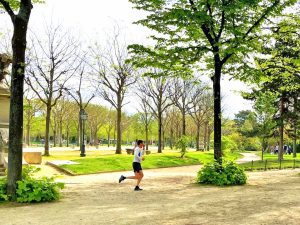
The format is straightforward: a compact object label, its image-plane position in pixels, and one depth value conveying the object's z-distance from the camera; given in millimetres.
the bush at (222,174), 13953
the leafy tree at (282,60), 15595
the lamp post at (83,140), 30359
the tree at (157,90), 43266
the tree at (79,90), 40481
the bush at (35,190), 9816
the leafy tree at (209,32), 13500
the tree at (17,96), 10094
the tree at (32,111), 49384
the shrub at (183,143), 32519
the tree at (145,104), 48756
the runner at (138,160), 13086
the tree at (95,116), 64156
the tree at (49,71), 33750
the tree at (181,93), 47062
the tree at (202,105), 52375
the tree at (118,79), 35625
